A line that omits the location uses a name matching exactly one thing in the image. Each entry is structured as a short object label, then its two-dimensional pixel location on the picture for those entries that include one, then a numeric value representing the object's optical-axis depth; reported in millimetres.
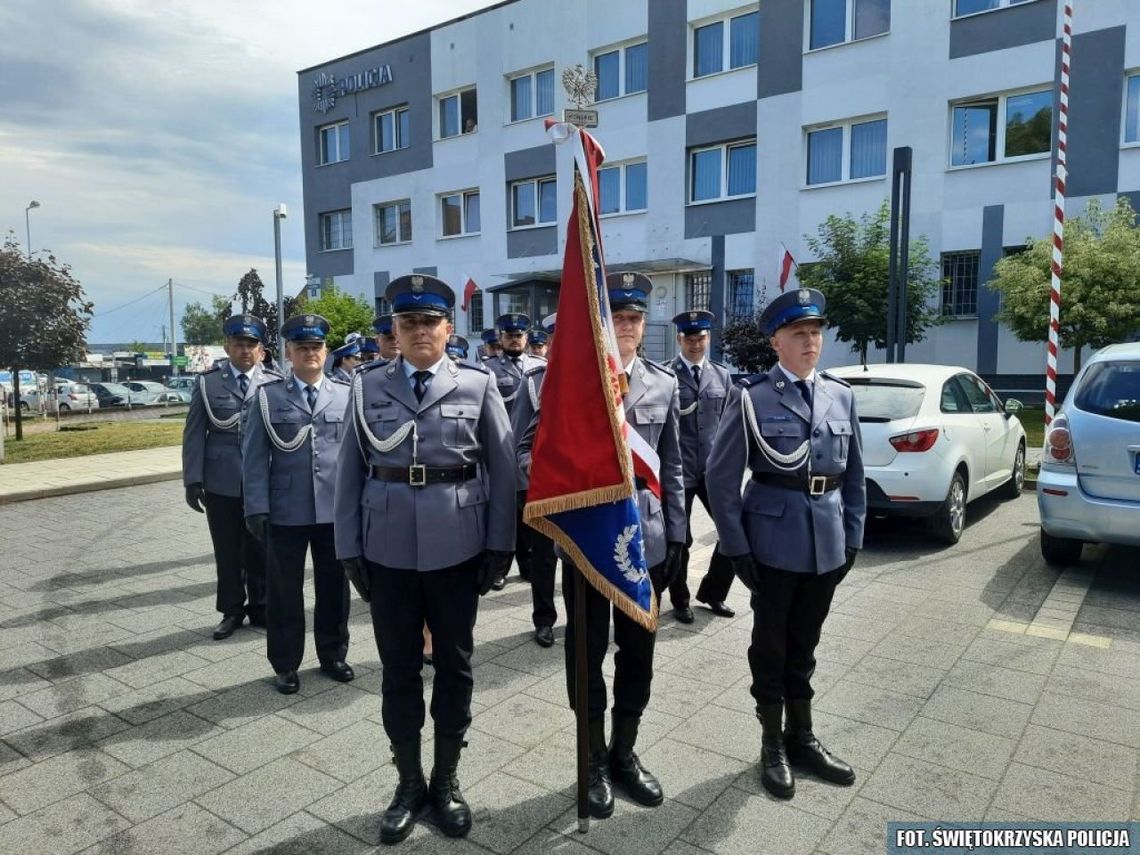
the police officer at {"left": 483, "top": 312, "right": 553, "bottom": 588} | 7312
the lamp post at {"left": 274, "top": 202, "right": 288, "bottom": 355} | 21000
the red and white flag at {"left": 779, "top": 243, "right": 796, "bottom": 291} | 13103
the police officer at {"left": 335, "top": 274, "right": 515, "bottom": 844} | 3285
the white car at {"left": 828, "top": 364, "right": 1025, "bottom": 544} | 7285
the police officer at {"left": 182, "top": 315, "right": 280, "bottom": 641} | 5594
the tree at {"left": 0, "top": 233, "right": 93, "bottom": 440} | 16561
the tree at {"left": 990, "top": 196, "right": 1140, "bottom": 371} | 14078
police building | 17844
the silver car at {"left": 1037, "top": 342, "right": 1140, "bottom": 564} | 5949
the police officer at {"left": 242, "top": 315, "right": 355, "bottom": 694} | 4613
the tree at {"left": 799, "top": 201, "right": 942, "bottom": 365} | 17000
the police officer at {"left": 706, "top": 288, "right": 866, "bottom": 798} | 3490
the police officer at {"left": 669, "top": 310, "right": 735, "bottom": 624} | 5699
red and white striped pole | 9523
